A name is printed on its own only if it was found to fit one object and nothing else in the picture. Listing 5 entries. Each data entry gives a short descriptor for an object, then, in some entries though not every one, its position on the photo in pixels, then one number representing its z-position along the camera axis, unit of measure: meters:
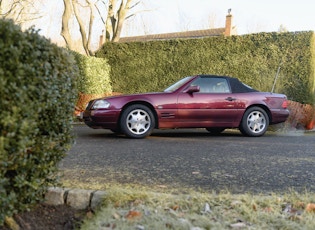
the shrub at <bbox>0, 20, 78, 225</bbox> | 1.86
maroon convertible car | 6.92
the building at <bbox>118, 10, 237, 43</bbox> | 32.87
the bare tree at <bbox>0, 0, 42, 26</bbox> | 18.73
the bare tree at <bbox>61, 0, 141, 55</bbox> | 18.48
